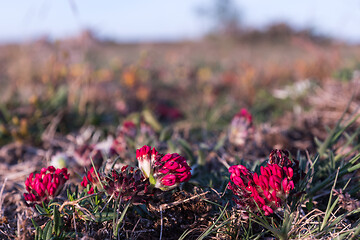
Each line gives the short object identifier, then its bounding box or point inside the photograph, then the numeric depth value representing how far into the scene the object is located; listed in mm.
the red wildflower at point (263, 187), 340
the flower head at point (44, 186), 362
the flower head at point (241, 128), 453
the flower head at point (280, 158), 347
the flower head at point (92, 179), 360
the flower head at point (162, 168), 345
